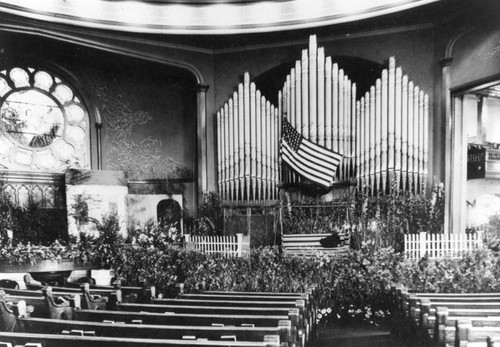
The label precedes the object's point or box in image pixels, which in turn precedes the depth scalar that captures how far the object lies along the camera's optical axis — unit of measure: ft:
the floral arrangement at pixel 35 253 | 23.94
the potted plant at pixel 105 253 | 24.77
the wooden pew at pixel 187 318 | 11.73
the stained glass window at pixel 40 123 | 31.12
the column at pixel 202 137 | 34.94
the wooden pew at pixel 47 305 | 12.84
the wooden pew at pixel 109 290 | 16.05
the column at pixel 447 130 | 28.43
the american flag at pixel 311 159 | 30.86
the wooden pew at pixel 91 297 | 14.28
